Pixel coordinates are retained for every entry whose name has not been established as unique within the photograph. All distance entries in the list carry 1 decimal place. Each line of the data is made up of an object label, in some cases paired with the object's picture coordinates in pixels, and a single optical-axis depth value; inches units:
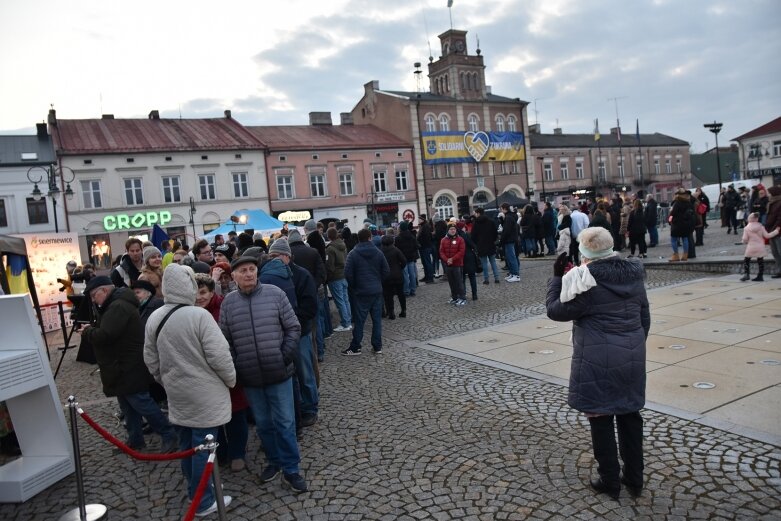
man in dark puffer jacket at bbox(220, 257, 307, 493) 164.7
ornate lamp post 1236.0
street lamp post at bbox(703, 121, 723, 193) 915.6
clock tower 1927.9
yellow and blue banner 1731.1
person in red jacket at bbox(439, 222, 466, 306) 443.7
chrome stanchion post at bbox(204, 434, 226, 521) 120.9
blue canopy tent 804.6
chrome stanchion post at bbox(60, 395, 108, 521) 156.0
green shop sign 1314.7
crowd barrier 121.7
